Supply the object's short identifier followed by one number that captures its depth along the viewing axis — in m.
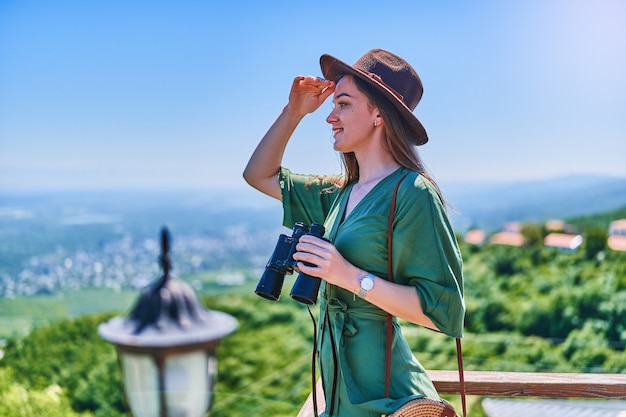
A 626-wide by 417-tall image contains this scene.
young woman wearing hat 1.06
